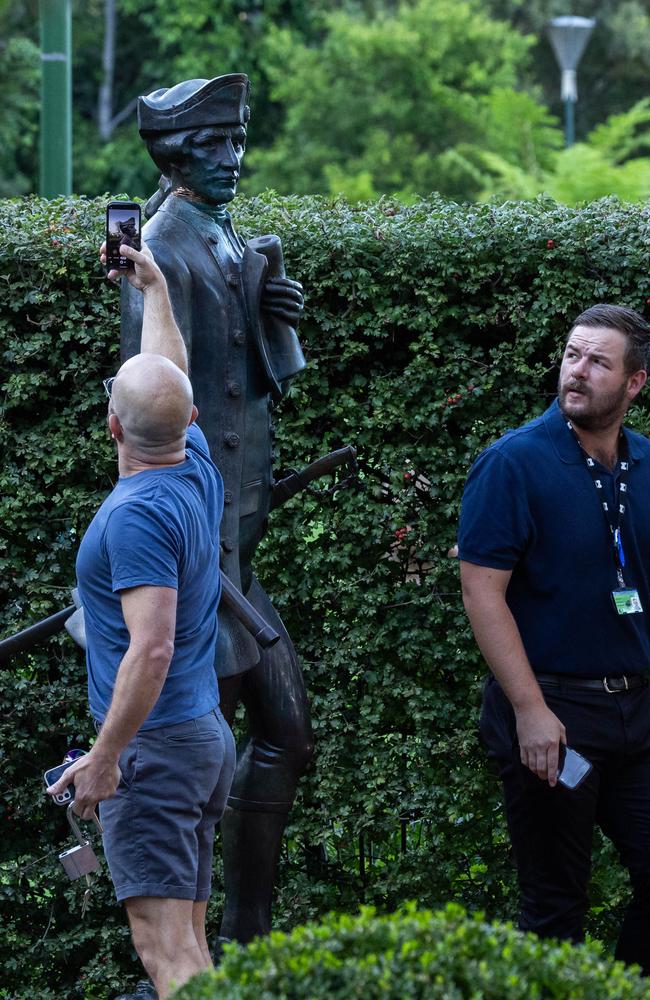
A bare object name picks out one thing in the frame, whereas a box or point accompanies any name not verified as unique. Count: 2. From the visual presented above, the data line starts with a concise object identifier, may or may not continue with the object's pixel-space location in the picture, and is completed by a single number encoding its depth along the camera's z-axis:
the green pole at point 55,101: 16.83
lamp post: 48.25
